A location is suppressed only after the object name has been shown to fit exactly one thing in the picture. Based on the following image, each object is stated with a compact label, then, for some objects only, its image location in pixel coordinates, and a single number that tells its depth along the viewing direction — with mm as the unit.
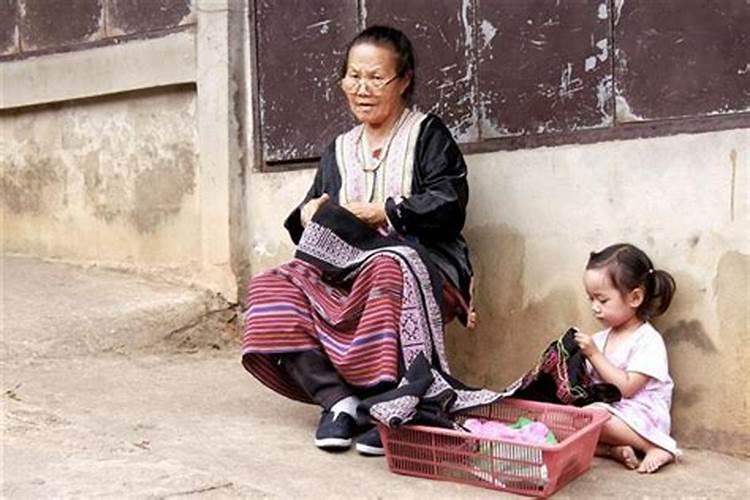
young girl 5918
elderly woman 6074
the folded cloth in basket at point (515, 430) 5605
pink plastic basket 5195
